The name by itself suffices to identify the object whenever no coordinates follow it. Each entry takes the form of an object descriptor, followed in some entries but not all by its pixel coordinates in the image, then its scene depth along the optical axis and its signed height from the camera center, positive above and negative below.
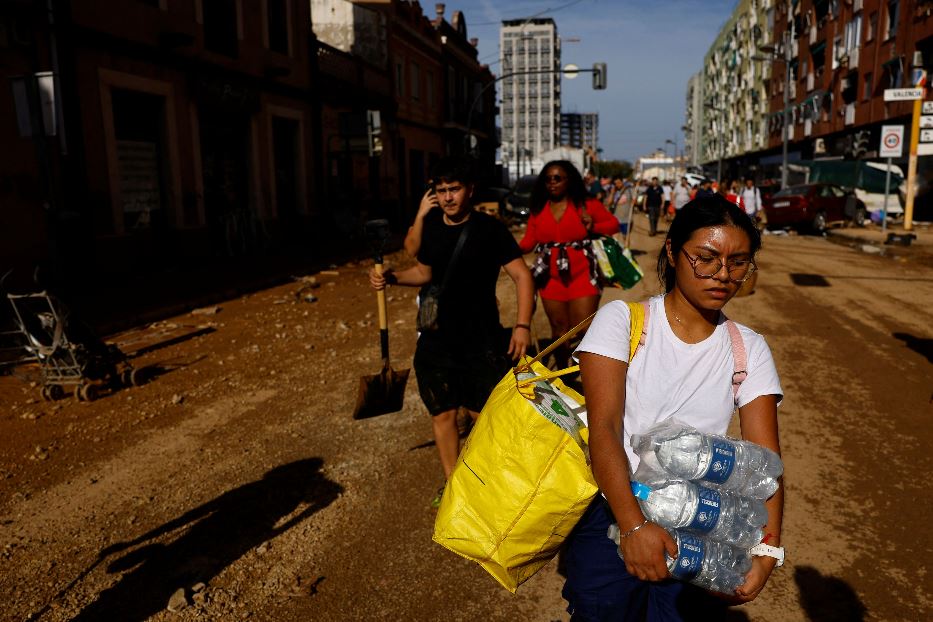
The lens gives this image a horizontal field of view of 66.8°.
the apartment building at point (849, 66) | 28.81 +5.59
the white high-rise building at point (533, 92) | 152.62 +21.88
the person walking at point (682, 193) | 20.50 -0.17
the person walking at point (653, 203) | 21.05 -0.44
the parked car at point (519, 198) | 28.33 -0.30
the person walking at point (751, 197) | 20.44 -0.31
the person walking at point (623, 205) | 14.29 -0.37
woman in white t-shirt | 1.78 -0.49
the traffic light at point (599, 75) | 26.66 +4.29
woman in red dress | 5.24 -0.36
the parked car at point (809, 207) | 22.12 -0.68
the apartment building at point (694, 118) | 109.44 +11.37
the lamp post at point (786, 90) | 31.89 +4.26
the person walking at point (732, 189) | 21.27 -0.07
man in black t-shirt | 3.68 -0.62
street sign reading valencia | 16.55 +2.06
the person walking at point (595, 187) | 19.86 +0.06
